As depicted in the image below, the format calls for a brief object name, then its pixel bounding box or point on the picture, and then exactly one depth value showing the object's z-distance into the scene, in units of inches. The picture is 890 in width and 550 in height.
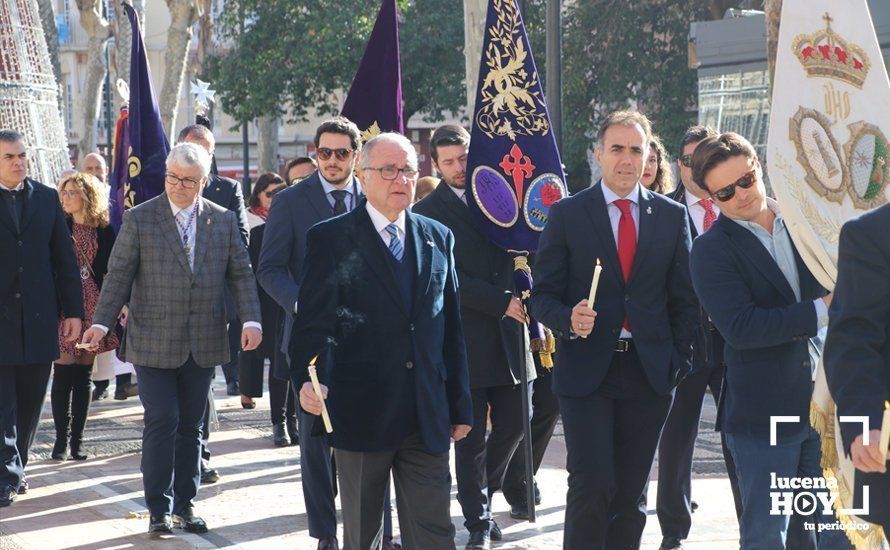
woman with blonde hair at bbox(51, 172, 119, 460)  374.6
